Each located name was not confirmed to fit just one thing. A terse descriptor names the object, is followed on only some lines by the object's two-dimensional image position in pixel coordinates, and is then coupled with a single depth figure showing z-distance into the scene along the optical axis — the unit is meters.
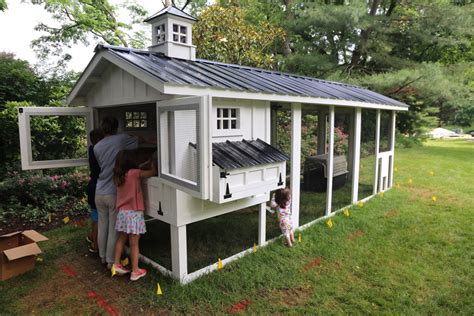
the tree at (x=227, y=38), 10.68
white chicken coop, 3.02
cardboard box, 3.55
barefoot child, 4.44
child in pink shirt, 3.43
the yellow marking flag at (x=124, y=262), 3.91
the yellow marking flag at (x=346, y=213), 5.77
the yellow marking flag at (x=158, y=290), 3.23
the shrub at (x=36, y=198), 5.66
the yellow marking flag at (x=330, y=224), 5.17
